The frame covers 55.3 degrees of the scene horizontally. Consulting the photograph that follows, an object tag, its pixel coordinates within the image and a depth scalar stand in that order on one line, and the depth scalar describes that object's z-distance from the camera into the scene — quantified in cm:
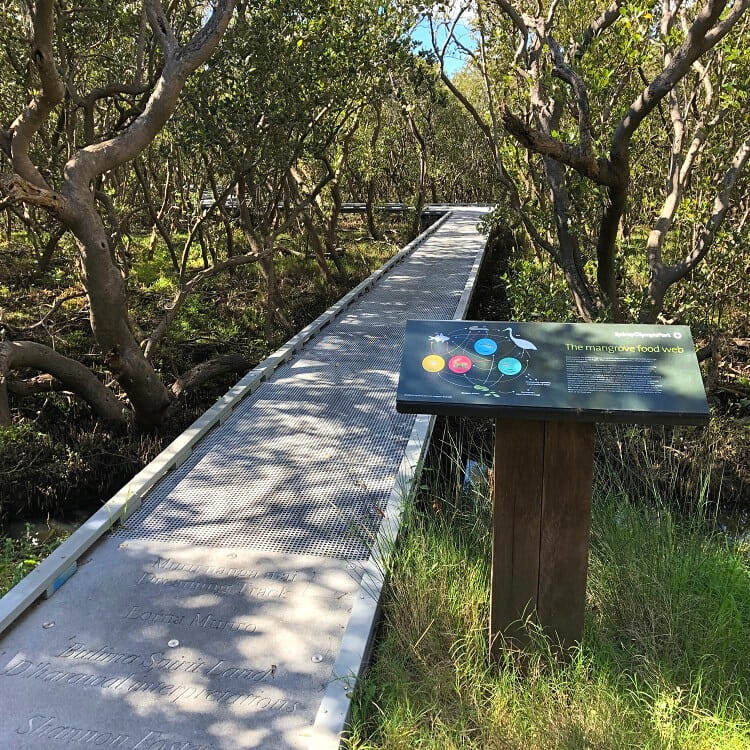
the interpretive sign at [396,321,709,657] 244
